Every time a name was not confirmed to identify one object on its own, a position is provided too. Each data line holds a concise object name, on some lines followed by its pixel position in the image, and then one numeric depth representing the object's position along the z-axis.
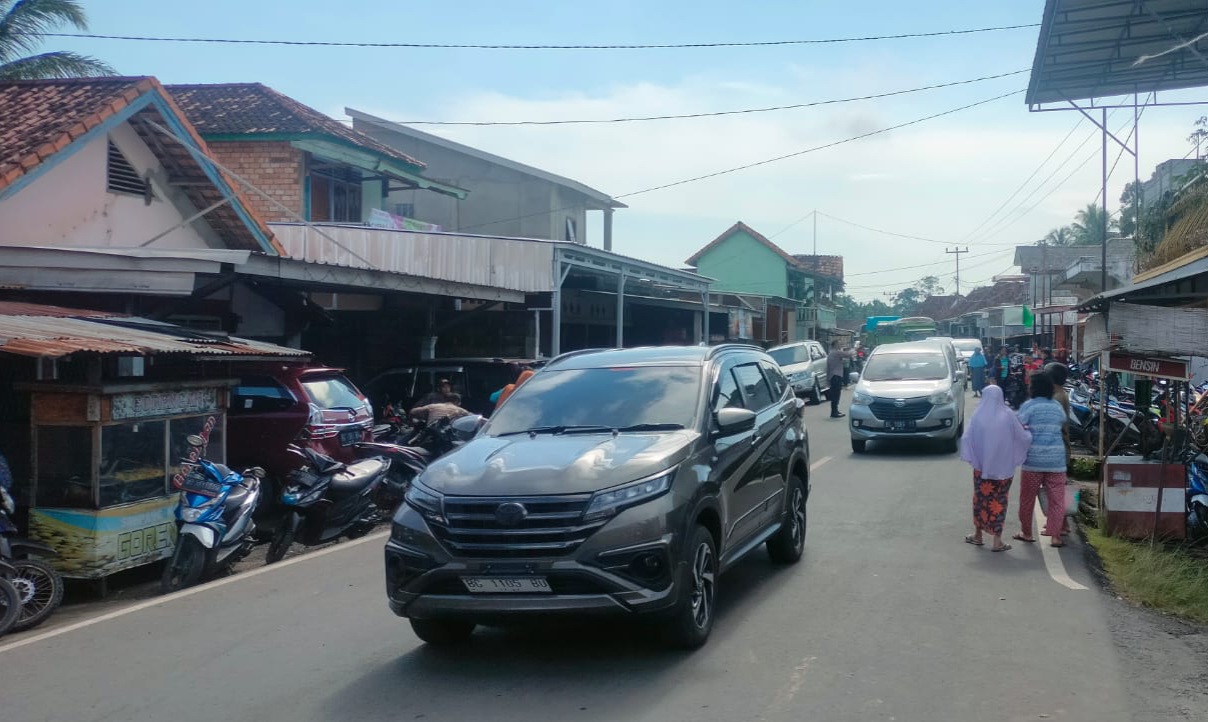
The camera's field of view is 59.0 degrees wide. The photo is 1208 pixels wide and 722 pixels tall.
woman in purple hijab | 9.30
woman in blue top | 9.48
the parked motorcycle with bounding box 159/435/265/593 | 9.22
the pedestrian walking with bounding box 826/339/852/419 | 25.62
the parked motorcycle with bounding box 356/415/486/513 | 12.41
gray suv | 5.80
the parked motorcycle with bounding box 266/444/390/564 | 10.46
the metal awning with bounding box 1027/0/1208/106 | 14.34
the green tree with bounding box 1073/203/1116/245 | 59.87
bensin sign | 9.55
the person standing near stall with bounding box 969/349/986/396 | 28.97
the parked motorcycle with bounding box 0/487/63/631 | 7.91
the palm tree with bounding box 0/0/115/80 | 23.22
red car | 12.00
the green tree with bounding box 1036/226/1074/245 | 72.06
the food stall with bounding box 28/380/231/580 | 8.92
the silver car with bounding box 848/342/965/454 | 17.09
